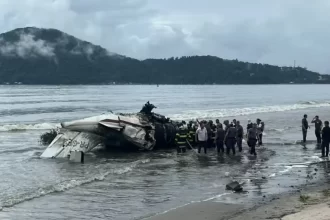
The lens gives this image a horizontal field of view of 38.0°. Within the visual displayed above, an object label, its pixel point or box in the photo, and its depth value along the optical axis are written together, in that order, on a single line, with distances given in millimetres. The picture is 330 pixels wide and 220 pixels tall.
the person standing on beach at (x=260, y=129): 24658
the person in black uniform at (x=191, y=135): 24591
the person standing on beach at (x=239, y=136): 22647
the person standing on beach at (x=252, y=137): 21094
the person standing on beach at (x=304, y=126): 25198
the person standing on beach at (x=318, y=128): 24472
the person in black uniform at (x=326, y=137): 19922
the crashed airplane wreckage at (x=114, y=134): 23078
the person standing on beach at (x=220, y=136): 21953
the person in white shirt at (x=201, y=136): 21716
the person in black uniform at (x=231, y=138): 21188
